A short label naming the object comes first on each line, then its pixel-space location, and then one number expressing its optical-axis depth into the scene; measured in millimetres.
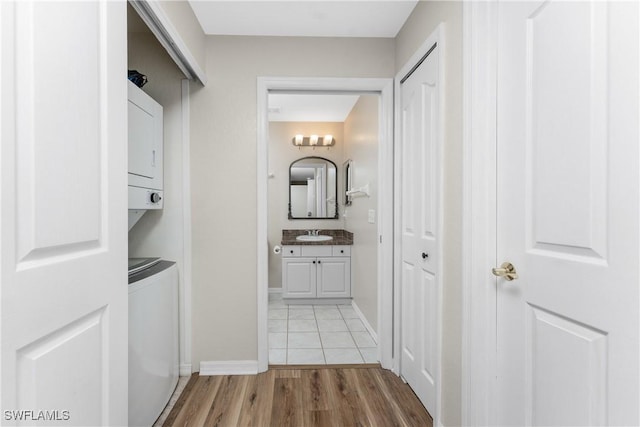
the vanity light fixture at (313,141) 4816
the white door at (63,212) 715
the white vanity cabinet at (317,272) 4227
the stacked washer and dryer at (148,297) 1692
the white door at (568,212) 891
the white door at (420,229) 1892
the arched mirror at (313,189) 4883
